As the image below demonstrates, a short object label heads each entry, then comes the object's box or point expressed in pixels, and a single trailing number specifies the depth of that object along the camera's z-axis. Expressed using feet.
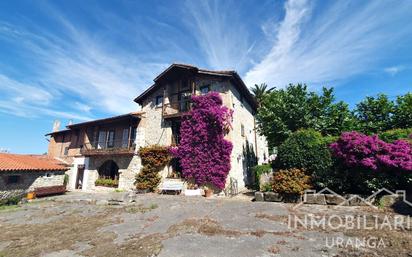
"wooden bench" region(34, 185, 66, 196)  63.27
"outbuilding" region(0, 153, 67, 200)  57.00
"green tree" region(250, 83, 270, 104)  102.32
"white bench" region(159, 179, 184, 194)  58.44
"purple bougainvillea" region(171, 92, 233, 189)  55.72
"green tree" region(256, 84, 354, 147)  60.54
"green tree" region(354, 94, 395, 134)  60.48
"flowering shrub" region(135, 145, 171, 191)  63.21
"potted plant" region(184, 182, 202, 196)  55.36
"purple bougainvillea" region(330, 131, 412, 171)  32.60
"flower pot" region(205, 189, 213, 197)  53.83
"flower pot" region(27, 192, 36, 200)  58.90
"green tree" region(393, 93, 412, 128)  57.47
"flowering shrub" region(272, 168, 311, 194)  39.45
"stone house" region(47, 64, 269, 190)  63.41
